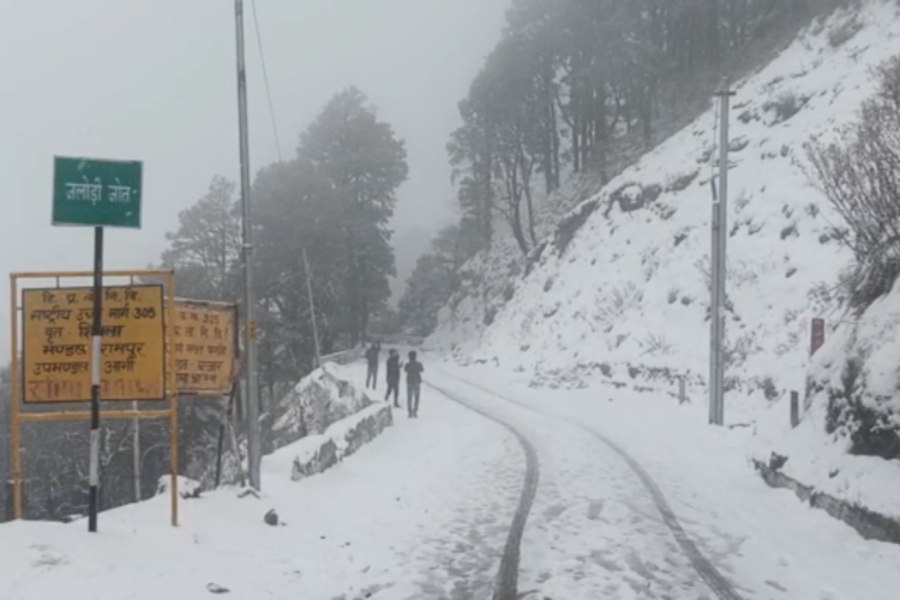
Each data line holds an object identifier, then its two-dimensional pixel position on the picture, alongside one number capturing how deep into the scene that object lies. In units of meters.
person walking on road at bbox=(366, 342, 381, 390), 33.28
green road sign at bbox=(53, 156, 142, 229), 7.89
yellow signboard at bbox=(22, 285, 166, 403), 8.85
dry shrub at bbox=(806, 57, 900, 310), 11.82
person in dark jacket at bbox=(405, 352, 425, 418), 23.39
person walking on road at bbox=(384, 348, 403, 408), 25.67
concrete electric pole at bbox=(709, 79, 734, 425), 19.08
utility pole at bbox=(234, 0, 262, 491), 11.20
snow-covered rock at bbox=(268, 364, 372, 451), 22.39
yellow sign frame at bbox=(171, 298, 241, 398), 10.52
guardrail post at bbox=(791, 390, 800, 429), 12.70
